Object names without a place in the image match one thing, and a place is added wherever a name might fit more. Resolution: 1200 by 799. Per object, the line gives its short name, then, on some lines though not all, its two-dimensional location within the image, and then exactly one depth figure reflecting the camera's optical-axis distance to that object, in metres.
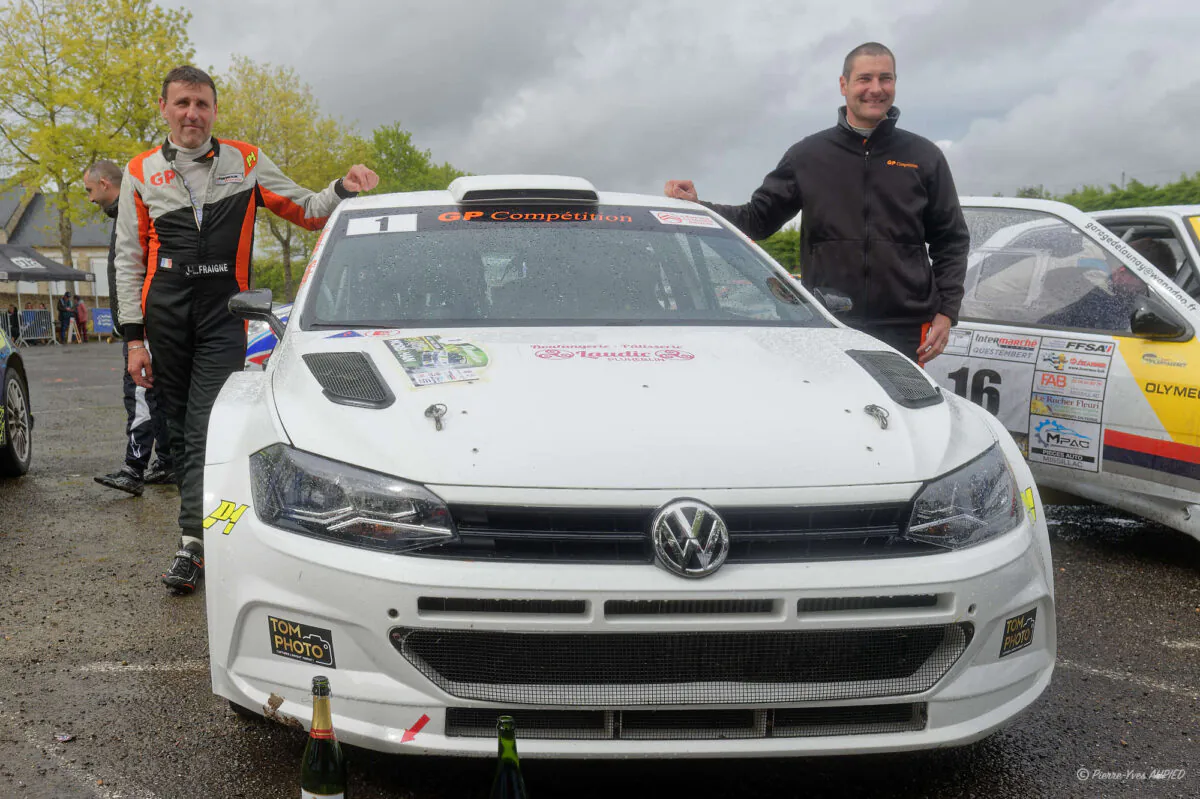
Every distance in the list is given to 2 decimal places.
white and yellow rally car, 4.47
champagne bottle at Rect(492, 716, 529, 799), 2.02
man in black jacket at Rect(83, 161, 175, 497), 6.37
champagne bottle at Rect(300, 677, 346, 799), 2.10
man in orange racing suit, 4.41
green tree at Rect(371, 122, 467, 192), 48.44
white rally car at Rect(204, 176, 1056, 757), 2.14
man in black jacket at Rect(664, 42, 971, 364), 4.41
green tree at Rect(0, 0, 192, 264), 30.19
